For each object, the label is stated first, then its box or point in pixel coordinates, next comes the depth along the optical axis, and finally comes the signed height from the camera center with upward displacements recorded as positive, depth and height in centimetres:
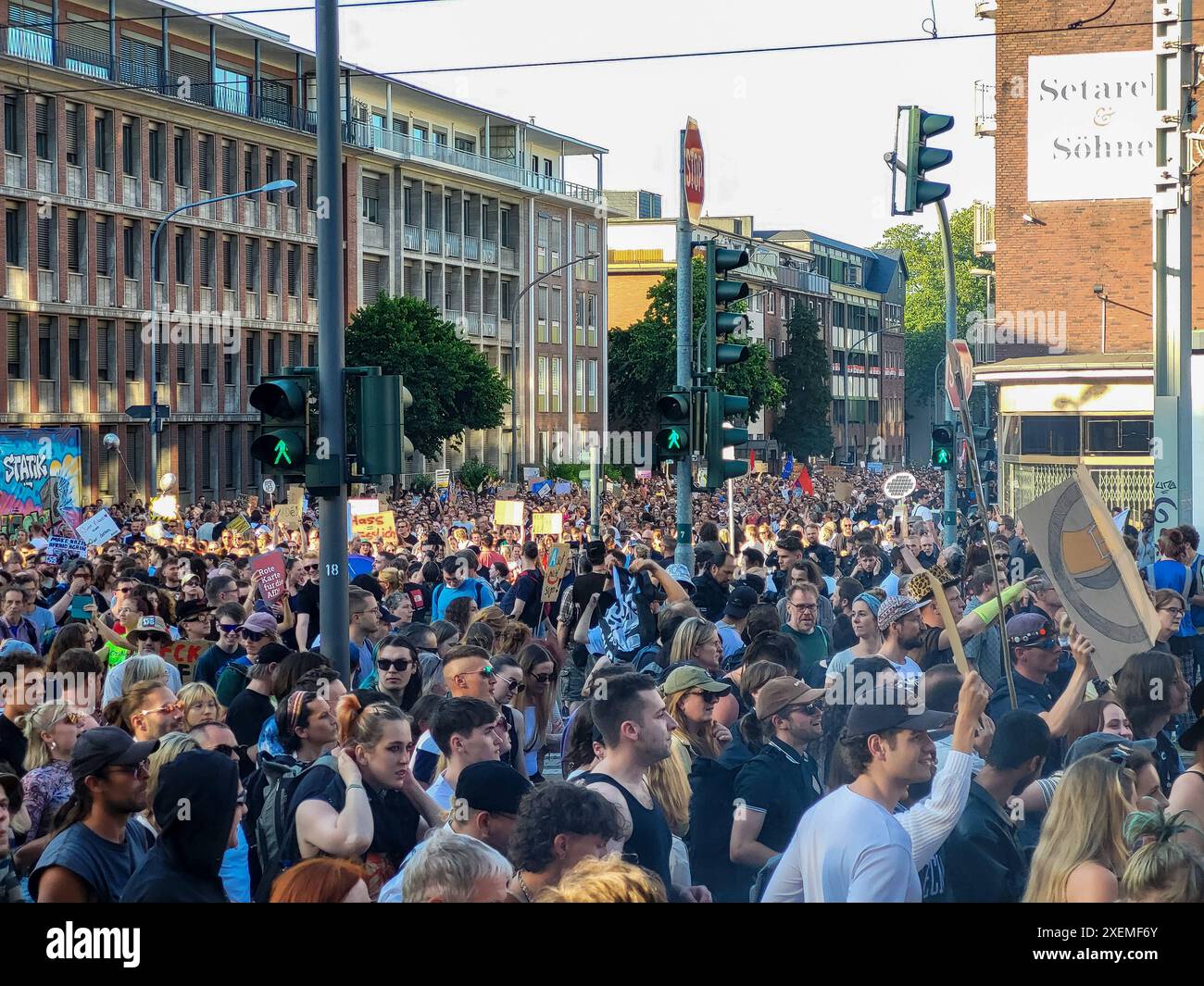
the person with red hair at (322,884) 507 -126
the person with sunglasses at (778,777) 677 -133
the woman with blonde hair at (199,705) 750 -113
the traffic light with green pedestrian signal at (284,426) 1038 +4
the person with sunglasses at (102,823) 577 -128
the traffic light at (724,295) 1453 +110
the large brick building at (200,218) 5003 +707
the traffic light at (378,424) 1045 +5
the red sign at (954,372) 1111 +37
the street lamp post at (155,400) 3754 +74
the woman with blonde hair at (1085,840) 525 -121
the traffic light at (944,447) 2500 -23
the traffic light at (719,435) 1451 -3
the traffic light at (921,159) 1376 +207
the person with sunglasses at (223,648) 1020 -123
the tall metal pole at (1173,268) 1734 +159
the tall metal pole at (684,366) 1619 +58
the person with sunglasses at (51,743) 730 -129
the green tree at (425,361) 6206 +247
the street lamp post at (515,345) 7839 +376
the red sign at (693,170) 1627 +236
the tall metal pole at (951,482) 2625 -76
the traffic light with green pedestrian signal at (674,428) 1427 +3
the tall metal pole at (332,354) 1046 +46
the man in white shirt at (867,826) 528 -117
